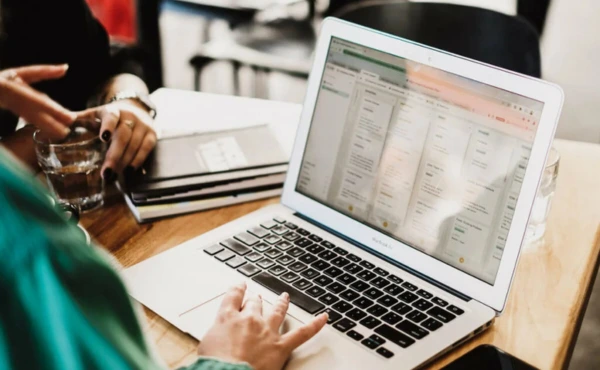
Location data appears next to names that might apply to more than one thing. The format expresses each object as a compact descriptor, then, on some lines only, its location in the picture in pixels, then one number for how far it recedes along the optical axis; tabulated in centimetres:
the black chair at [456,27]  145
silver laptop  78
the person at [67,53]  133
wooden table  77
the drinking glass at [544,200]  97
